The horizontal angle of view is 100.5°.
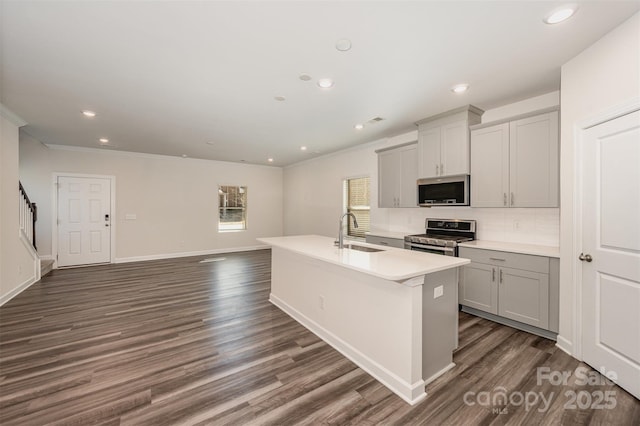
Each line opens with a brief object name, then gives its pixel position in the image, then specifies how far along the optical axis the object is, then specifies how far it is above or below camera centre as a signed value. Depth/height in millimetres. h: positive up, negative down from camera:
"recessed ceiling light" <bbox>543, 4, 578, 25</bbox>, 1773 +1368
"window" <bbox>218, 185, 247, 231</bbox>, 7770 +138
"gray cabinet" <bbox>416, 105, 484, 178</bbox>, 3574 +1003
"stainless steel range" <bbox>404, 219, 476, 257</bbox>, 3477 -354
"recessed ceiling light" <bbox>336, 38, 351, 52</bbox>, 2098 +1355
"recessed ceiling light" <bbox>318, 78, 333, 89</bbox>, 2768 +1372
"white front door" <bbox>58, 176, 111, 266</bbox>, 5750 -194
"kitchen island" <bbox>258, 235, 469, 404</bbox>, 1891 -825
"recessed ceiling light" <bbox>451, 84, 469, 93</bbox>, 2885 +1376
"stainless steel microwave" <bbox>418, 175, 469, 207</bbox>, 3650 +308
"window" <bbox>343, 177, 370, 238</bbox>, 5816 +214
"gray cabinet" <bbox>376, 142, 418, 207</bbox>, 4336 +623
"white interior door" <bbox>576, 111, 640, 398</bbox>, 1913 -291
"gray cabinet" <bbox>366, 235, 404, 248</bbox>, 4189 -481
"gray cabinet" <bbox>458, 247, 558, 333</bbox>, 2688 -823
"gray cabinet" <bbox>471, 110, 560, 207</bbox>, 2881 +588
